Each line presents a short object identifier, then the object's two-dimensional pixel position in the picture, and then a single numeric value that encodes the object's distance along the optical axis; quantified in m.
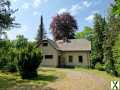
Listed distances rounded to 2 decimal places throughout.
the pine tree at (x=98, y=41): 17.57
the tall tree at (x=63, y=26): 24.73
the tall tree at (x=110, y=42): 11.43
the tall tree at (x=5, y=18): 9.92
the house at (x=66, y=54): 17.21
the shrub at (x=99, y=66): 15.25
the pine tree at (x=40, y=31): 32.73
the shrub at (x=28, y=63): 9.70
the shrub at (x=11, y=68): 12.25
